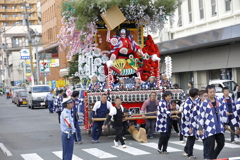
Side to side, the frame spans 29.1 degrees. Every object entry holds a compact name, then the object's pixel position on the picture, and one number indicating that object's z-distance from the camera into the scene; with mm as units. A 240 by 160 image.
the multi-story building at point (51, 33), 60875
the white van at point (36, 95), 36594
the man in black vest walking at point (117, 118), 13312
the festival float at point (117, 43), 15602
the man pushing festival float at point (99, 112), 14695
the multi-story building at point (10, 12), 118250
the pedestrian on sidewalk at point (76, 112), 14656
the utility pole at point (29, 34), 46131
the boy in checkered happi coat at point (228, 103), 13390
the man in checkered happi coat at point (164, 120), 11848
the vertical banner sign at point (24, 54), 53969
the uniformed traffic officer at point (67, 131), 9953
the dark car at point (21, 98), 41631
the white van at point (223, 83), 23036
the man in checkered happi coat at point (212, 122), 9547
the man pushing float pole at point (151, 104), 15000
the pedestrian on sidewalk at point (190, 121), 10781
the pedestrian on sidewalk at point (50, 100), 31062
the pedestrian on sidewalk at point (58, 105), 17109
